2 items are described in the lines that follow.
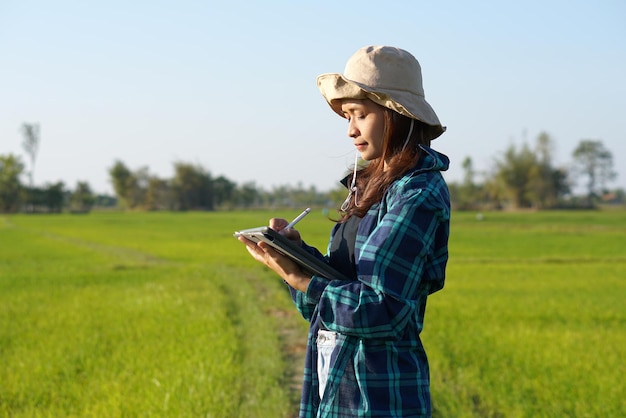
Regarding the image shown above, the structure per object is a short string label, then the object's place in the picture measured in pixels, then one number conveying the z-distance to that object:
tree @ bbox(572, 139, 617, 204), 91.62
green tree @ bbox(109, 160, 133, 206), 90.56
